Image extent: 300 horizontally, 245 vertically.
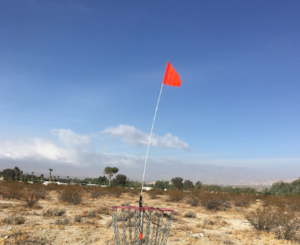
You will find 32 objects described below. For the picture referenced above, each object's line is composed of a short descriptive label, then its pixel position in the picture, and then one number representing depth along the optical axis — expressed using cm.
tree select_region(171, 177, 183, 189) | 7106
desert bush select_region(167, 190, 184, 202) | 2670
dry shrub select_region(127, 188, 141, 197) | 3189
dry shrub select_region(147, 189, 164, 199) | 3091
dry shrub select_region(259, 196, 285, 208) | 2338
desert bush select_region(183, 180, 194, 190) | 7156
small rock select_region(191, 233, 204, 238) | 1082
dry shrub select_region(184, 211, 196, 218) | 1647
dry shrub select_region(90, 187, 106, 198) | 2708
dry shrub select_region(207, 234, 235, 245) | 1015
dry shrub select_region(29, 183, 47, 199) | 2348
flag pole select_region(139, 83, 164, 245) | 466
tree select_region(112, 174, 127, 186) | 7056
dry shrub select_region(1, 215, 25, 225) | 1128
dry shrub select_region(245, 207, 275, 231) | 1246
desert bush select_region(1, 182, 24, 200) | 2216
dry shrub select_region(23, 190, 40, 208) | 1689
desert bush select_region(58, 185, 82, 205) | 2013
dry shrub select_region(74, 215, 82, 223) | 1260
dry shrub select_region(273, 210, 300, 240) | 1129
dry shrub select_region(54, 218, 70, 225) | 1193
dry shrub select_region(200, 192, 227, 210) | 2109
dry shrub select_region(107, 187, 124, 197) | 3003
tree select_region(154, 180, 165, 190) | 7689
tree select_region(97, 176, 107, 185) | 8194
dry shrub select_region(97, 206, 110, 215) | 1606
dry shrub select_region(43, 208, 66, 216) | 1403
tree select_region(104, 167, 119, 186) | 6865
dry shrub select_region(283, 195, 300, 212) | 2109
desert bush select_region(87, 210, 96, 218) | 1428
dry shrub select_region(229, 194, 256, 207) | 2539
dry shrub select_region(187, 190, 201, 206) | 2324
